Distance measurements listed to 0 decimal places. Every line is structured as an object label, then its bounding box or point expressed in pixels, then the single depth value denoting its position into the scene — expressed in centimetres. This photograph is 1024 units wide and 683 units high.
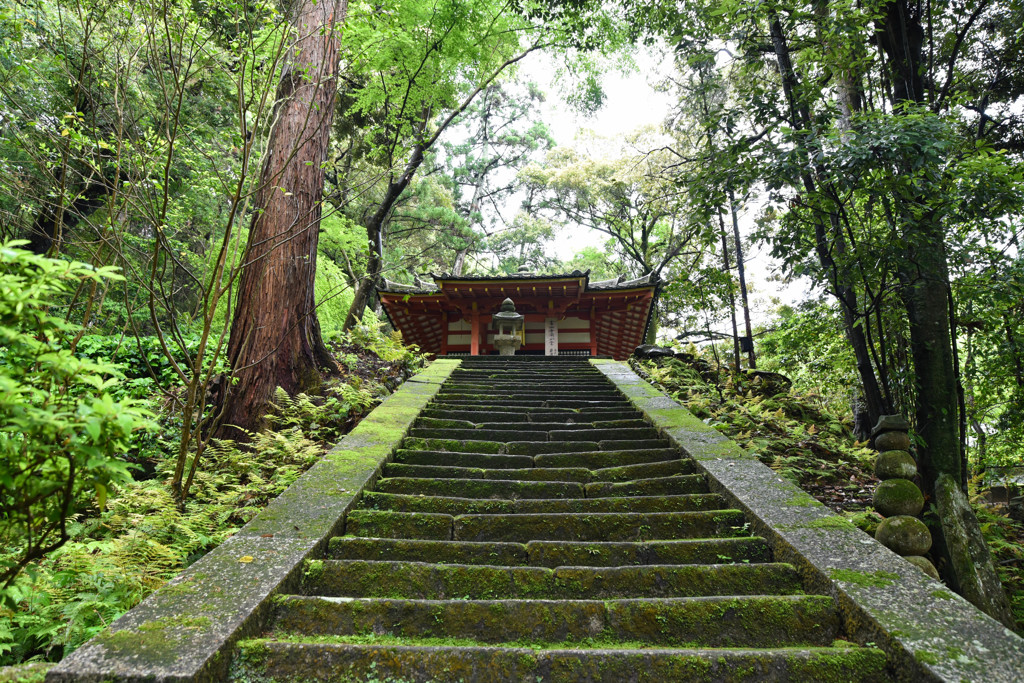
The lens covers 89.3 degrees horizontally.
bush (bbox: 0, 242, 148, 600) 149
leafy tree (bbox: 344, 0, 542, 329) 888
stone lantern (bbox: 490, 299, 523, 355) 1105
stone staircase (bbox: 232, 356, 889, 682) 217
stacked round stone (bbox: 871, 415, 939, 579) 309
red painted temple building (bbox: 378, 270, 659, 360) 1276
